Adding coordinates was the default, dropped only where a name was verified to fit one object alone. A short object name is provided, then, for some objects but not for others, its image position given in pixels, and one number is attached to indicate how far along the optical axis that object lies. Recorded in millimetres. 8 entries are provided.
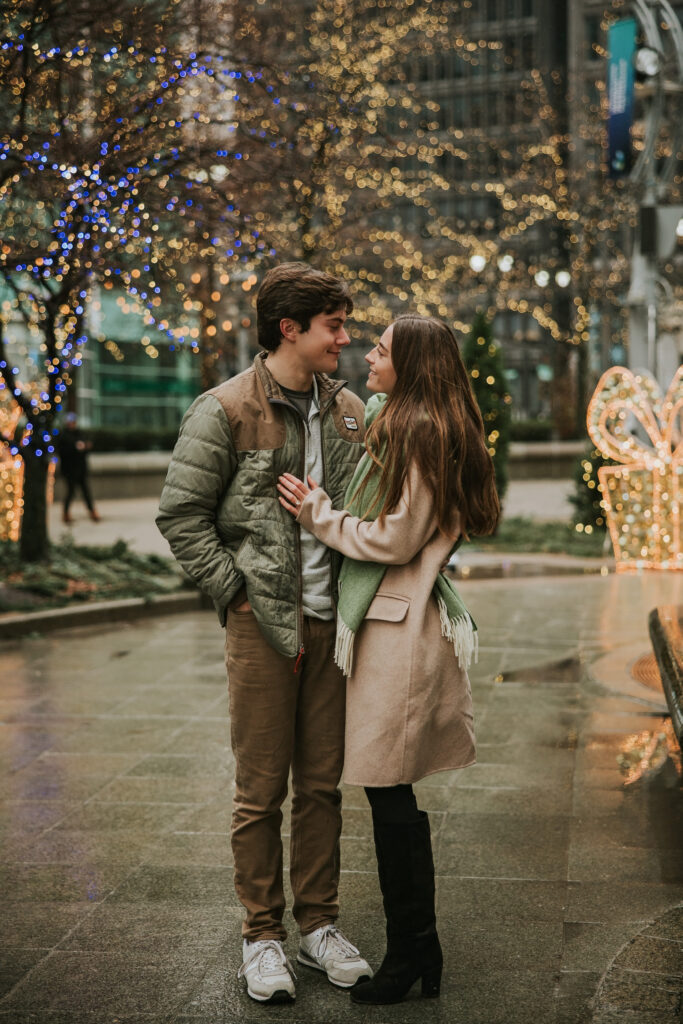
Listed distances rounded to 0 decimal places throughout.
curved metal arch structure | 13602
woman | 3463
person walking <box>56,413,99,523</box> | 22141
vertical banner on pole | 15430
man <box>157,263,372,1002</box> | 3564
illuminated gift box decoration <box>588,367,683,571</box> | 11969
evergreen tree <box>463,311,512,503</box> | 17844
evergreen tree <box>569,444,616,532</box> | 16062
